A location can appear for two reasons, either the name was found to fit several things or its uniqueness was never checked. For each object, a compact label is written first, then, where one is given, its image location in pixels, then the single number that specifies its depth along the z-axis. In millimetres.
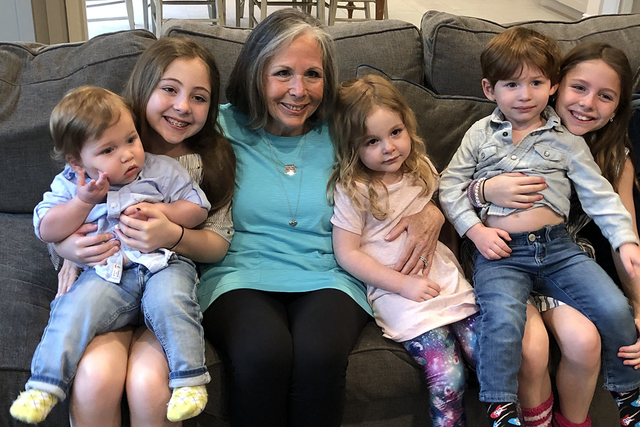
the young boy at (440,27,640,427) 1506
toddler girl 1480
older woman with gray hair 1369
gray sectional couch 1462
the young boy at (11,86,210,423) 1280
